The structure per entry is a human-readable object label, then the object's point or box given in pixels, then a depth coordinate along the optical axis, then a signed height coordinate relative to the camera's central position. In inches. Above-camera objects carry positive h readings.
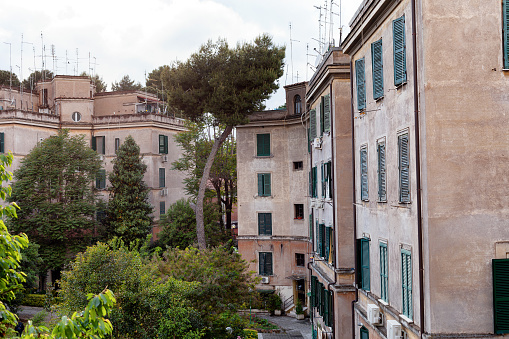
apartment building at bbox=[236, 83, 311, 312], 1454.2 -29.5
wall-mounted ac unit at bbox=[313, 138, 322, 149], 898.7 +73.6
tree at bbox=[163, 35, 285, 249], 1473.9 +300.9
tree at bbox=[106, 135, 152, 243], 1670.8 -26.0
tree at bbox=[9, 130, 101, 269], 1594.5 -20.4
